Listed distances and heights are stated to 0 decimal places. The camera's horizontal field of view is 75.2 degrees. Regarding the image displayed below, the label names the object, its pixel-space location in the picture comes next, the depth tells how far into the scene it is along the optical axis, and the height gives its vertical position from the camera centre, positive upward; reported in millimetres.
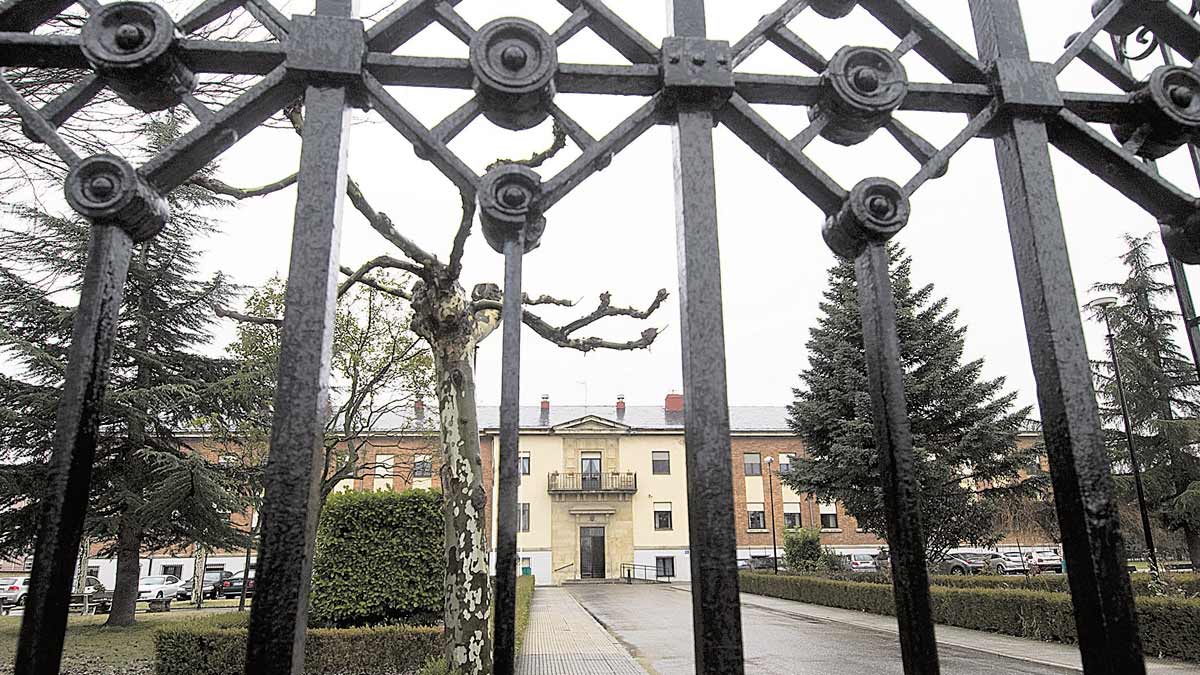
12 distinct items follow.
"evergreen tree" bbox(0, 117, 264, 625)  16219 +3445
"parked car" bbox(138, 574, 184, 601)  30273 -1227
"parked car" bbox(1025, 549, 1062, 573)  38653 -698
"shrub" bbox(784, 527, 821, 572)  30881 -61
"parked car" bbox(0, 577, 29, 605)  28236 -1249
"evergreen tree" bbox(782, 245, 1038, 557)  21344 +3394
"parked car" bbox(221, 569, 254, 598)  33344 -1384
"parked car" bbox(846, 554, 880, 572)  36188 -716
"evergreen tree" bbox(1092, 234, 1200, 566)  27234 +5192
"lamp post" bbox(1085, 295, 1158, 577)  14567 +1243
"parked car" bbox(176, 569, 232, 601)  32156 -1315
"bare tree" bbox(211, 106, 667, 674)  8992 +2555
